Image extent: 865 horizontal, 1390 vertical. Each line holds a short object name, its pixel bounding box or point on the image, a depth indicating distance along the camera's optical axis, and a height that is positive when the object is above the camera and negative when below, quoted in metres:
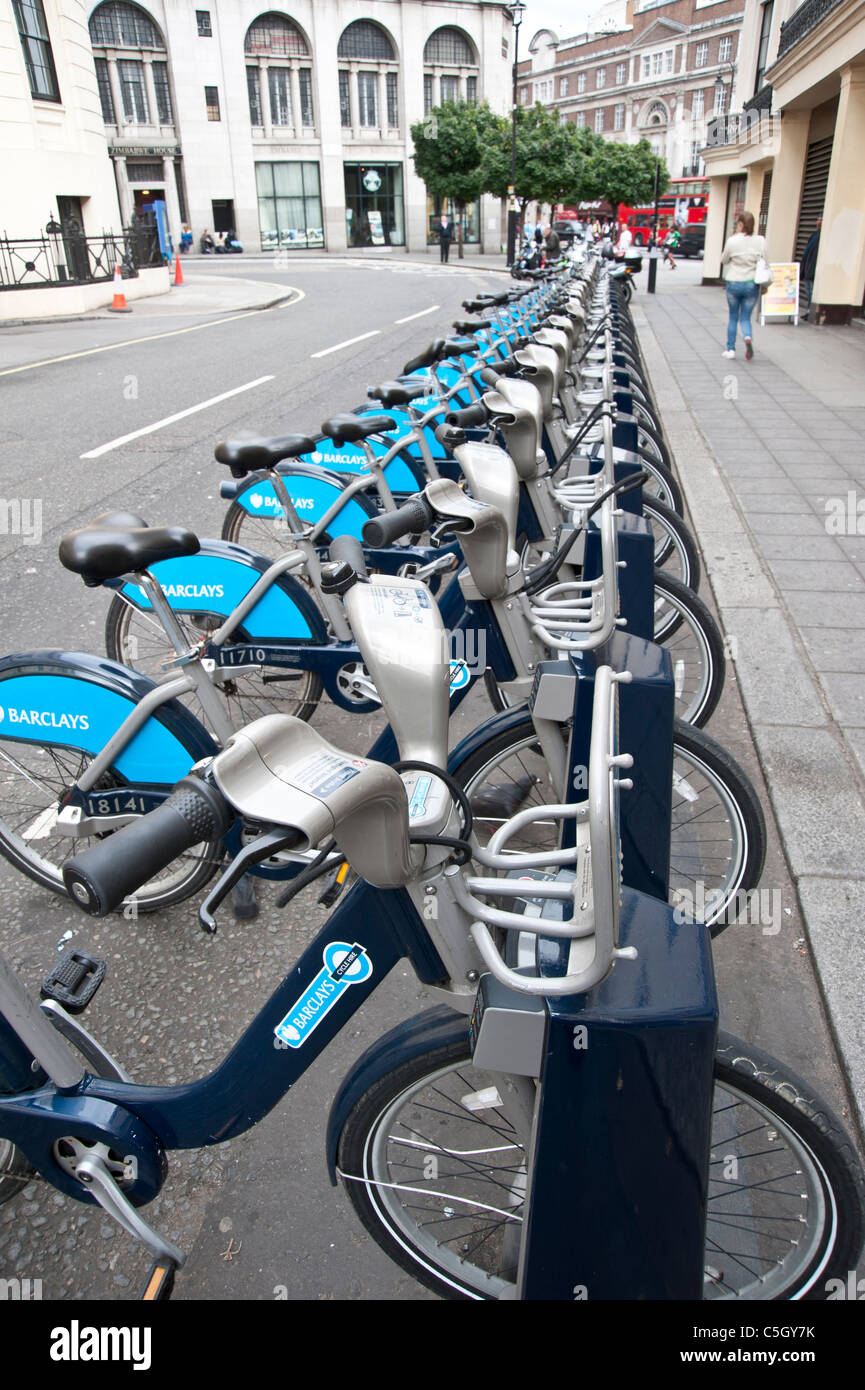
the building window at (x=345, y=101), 51.19 +6.58
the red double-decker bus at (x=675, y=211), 51.50 +0.78
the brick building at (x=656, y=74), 69.81 +11.22
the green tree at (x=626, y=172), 43.12 +2.32
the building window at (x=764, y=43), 20.67 +3.67
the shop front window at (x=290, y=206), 51.25 +1.45
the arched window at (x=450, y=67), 52.62 +8.41
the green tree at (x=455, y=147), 41.25 +3.37
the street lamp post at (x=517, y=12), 25.75 +5.56
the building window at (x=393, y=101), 52.00 +6.61
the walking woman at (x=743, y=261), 11.50 -0.43
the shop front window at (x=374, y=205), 52.62 +1.42
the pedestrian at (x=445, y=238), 39.81 -0.26
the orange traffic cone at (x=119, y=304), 20.91 -1.32
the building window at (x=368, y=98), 51.44 +6.75
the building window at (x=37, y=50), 20.12 +3.84
